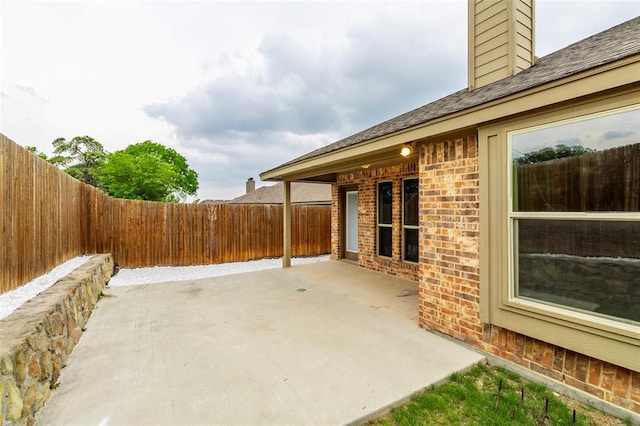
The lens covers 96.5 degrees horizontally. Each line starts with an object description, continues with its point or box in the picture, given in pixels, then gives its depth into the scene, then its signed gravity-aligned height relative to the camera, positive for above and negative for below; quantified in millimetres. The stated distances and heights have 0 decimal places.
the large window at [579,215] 2125 -25
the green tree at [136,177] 21688 +3034
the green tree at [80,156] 28359 +6170
